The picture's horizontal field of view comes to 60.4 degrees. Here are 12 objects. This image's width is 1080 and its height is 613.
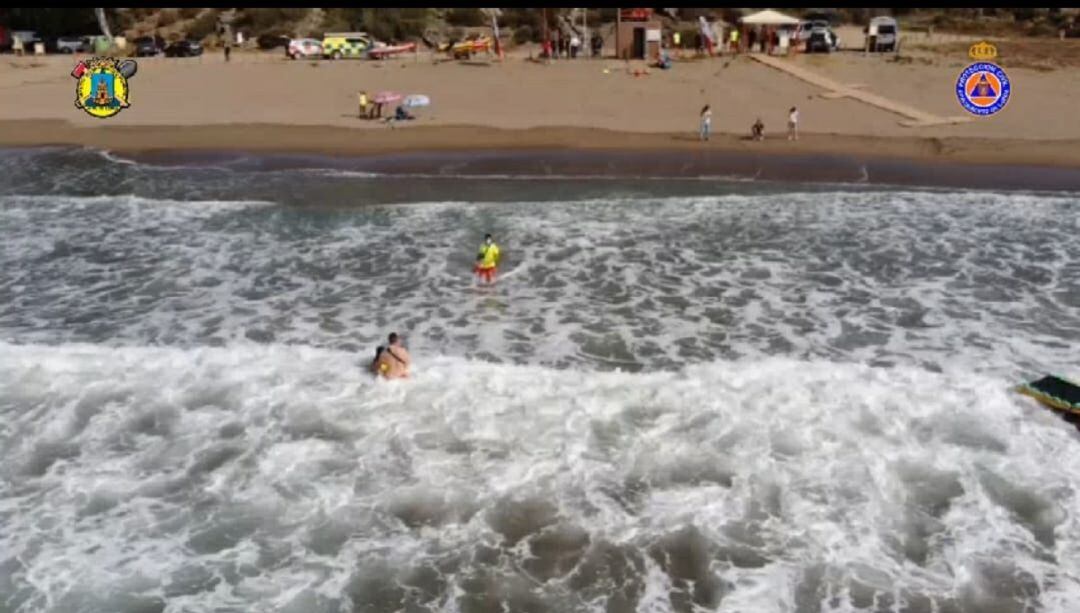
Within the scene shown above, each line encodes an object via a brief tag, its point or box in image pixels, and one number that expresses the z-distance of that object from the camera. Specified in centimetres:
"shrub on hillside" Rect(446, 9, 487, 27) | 5323
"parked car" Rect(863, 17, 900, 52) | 4012
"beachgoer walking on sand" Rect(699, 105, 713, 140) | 2938
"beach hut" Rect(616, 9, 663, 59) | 3981
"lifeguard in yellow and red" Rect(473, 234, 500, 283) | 1806
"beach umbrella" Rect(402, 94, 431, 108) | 3212
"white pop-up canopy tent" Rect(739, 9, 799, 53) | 3922
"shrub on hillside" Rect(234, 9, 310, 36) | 5366
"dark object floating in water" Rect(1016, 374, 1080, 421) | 1253
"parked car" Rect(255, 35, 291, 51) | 4888
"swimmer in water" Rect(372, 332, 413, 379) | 1383
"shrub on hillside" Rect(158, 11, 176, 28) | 5647
